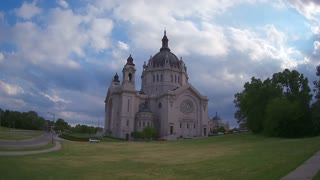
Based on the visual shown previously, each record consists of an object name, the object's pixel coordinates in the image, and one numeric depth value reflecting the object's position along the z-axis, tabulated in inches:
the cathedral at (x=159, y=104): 2802.0
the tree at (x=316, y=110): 1262.3
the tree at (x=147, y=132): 2468.1
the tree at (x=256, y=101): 1777.8
